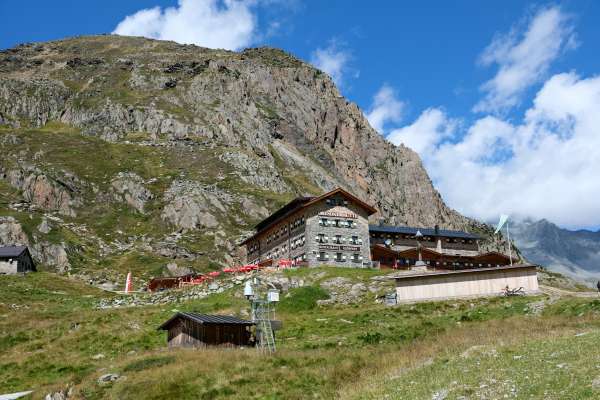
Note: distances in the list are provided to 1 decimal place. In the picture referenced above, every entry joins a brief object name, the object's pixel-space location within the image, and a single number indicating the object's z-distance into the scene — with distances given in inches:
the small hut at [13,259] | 3627.0
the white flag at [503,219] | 2341.8
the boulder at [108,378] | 1280.6
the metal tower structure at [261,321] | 1561.3
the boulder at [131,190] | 5590.6
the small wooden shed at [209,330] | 1536.7
